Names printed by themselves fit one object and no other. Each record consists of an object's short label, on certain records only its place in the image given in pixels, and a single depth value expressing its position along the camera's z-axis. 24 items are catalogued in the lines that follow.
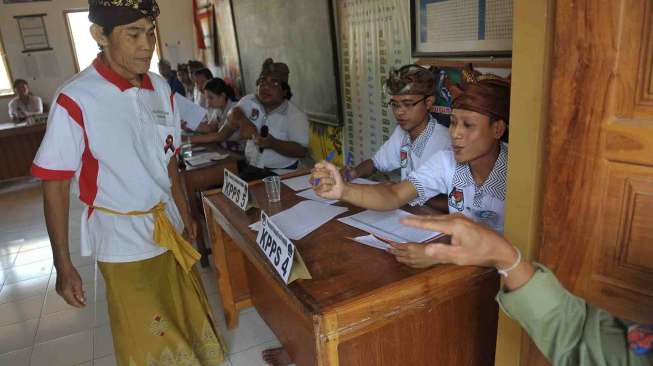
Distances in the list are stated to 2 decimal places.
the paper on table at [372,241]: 1.30
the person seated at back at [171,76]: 5.93
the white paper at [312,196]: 1.76
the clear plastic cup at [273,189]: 1.83
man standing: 1.37
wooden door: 0.77
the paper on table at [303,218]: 1.49
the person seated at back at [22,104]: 6.35
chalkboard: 3.21
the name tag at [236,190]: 1.77
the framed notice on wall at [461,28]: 1.78
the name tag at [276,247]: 1.16
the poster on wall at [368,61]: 2.48
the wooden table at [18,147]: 5.75
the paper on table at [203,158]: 3.06
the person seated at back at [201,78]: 5.21
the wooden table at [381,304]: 1.04
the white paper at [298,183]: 1.98
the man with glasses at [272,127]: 3.03
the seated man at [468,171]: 1.45
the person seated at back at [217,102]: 4.08
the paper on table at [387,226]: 1.34
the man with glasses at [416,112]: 1.93
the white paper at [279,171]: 3.16
